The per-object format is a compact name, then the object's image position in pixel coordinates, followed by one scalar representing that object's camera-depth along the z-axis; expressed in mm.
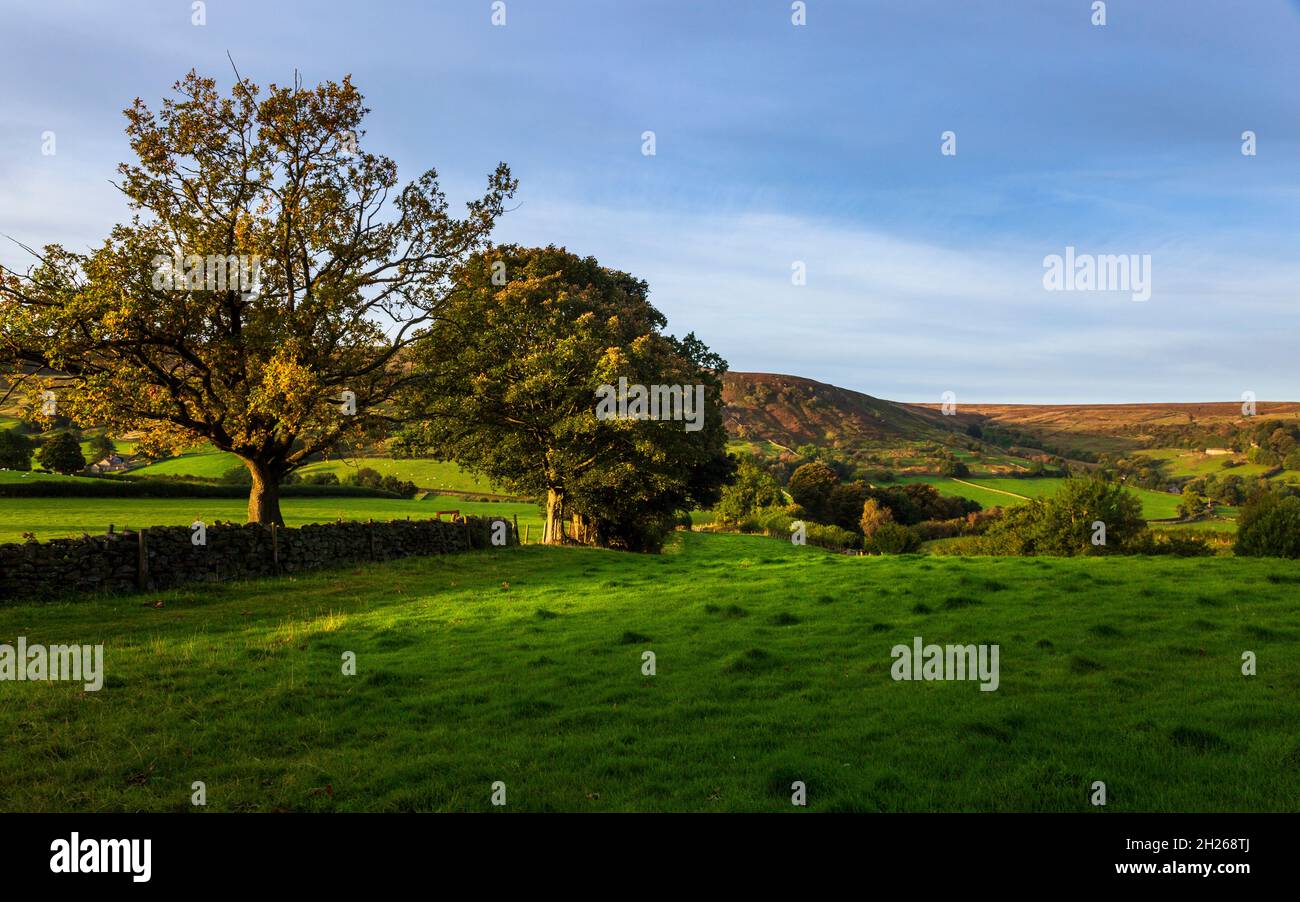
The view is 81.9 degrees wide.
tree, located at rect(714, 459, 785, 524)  87188
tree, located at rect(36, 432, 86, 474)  60469
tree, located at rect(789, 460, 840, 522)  103688
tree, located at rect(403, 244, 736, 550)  32625
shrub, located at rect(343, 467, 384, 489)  76250
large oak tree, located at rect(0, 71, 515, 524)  24203
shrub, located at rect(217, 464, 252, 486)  61000
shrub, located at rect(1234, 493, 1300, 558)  37969
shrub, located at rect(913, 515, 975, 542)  97062
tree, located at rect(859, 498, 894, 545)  93000
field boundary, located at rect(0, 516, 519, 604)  18469
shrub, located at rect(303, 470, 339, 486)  71256
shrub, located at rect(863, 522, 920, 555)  71250
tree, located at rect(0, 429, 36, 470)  58438
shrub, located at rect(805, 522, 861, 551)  77000
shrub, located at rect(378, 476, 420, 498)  74150
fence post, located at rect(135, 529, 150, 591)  20219
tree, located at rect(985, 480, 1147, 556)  56594
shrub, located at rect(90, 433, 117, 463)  70562
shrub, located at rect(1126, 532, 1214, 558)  50094
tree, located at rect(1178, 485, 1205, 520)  97188
